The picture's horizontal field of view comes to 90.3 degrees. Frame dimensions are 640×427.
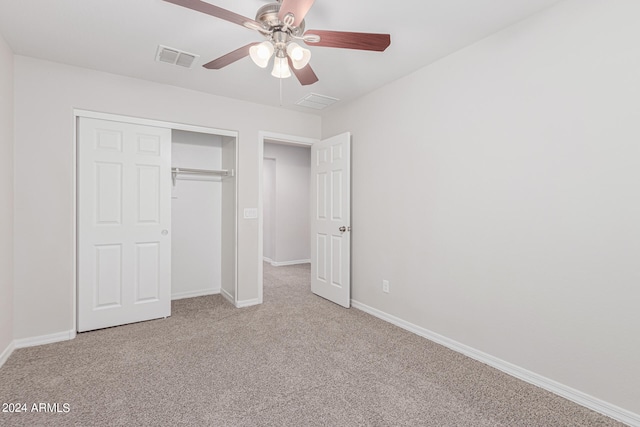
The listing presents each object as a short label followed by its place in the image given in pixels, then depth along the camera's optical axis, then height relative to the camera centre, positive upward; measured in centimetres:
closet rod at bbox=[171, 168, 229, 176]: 387 +53
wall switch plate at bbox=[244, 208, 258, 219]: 389 +1
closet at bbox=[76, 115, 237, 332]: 306 -3
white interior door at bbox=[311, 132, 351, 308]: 378 -6
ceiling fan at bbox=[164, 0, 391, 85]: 155 +99
